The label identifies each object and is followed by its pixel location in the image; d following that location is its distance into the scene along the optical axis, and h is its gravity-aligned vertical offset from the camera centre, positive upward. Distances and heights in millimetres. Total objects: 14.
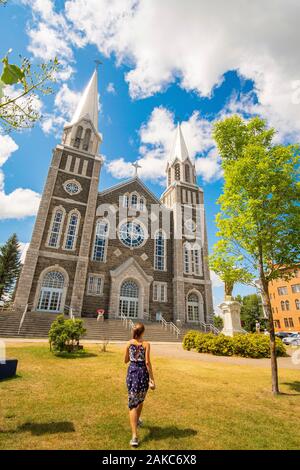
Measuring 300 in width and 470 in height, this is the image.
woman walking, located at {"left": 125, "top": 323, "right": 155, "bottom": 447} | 3824 -565
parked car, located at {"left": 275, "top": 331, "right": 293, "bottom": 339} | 37466 +1025
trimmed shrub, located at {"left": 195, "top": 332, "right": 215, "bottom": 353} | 14562 -235
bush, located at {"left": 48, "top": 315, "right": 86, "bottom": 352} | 10602 +18
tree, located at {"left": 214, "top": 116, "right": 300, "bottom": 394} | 7789 +4105
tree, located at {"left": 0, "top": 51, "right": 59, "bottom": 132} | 2973 +2986
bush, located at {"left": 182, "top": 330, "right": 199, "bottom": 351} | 15805 -206
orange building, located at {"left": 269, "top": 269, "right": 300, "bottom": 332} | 44219 +6507
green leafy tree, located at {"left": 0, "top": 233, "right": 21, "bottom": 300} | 33531 +8662
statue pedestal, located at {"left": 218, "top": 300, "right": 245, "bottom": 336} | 18547 +1614
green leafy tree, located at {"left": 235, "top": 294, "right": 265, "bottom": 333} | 45562 +4175
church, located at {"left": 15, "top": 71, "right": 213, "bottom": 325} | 23094 +9162
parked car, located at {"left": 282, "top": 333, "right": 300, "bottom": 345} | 30273 +141
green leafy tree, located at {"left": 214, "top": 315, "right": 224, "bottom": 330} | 36659 +2363
